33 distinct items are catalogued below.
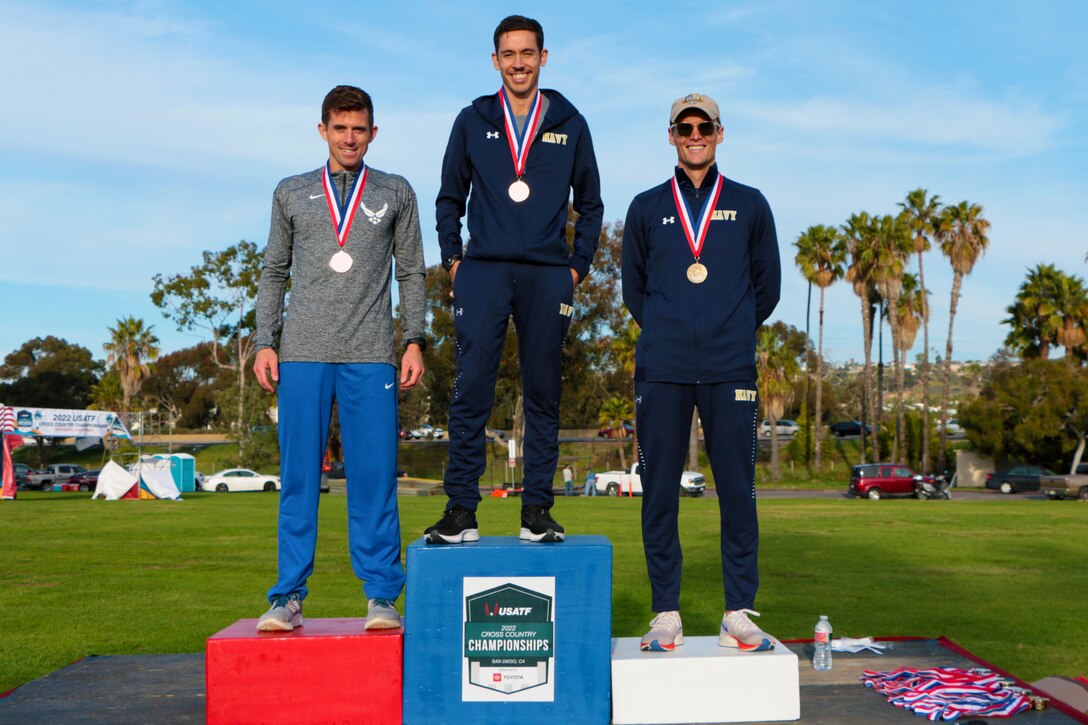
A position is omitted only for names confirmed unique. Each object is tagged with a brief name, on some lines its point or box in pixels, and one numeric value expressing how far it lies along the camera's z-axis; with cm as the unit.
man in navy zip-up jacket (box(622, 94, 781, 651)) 461
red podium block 409
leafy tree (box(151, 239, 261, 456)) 5500
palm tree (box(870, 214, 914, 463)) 4609
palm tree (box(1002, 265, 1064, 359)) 4641
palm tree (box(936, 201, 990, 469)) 4522
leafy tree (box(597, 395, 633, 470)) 5316
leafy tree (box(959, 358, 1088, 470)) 4325
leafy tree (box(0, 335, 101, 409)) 7375
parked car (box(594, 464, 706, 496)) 3878
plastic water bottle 511
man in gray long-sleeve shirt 453
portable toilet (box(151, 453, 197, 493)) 3931
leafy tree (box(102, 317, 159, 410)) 6253
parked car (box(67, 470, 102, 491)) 4344
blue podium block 416
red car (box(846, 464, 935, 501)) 3597
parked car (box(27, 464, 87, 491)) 4516
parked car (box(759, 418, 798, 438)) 7062
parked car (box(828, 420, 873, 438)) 7144
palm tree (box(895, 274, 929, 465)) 4900
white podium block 421
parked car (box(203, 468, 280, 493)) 4441
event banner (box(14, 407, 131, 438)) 3284
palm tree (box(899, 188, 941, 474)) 4600
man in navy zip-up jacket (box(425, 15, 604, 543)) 453
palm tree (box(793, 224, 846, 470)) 4862
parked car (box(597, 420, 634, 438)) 6072
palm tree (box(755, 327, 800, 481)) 4791
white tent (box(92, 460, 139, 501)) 3209
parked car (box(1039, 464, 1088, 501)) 3538
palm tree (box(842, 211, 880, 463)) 4709
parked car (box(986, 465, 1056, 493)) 4050
